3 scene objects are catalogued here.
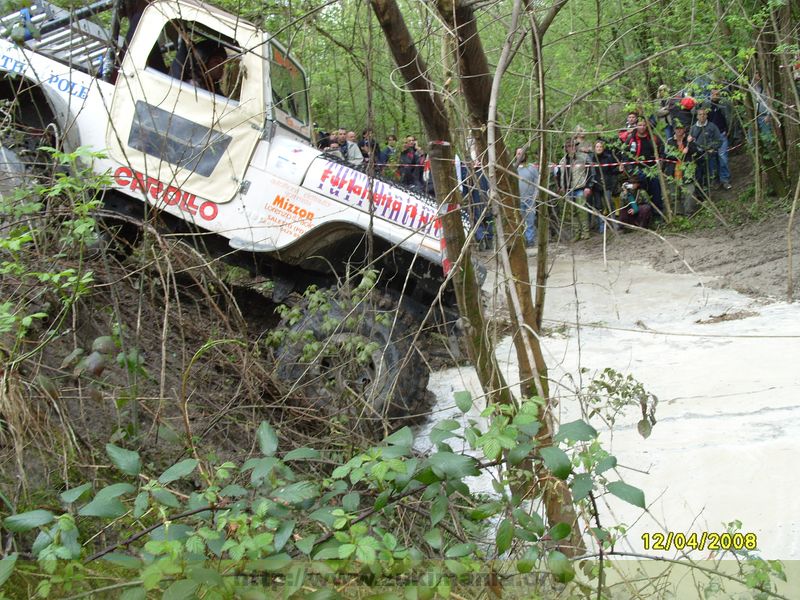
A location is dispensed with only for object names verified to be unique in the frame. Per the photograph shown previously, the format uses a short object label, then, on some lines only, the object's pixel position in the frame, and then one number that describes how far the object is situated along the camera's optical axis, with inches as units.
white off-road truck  215.0
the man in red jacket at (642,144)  425.7
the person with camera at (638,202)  454.0
